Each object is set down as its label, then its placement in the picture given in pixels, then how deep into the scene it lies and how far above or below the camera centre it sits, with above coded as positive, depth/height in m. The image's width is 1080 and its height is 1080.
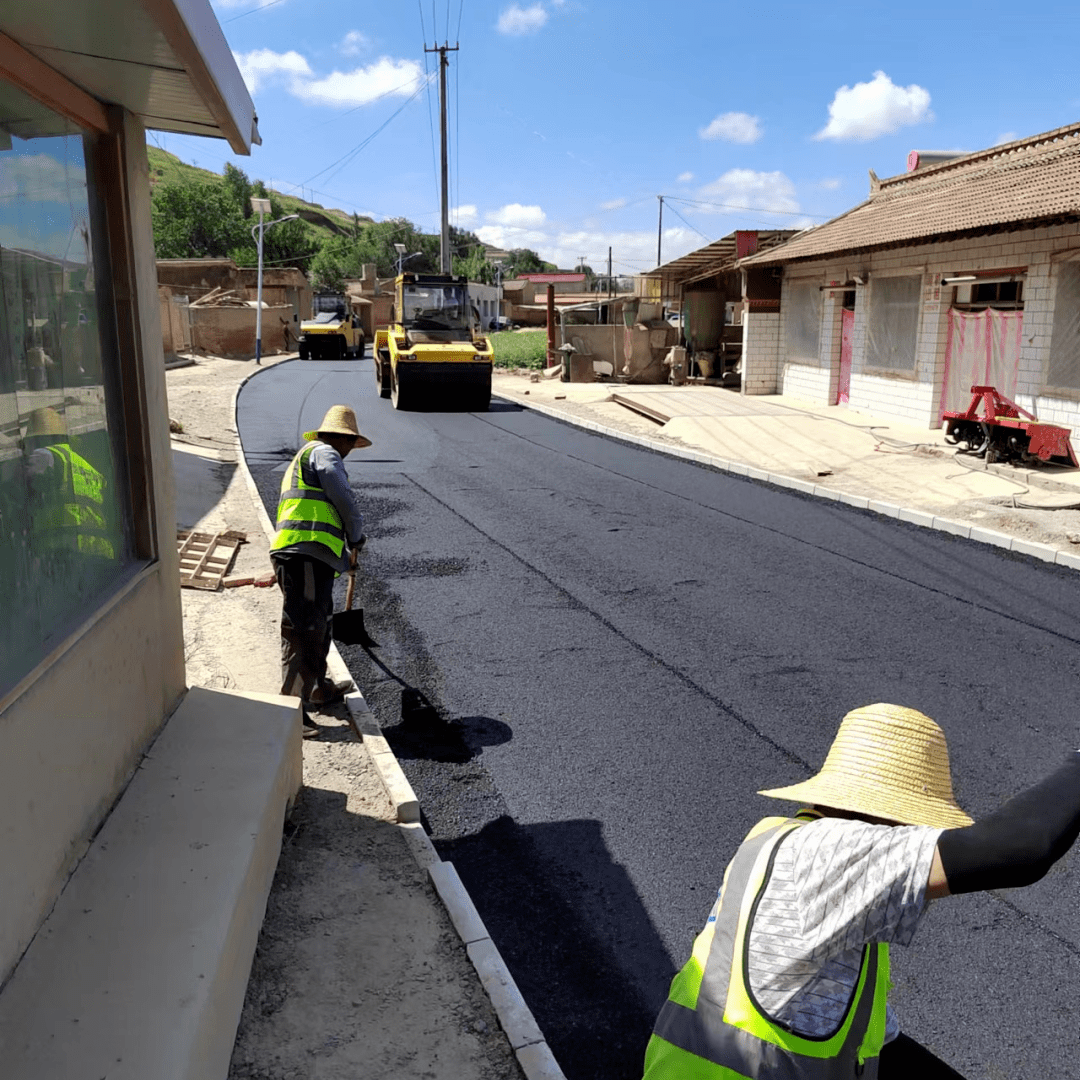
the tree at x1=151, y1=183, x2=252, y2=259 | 83.75 +10.30
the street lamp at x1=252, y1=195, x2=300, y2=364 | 34.44 +3.89
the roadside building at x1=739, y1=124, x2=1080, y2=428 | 13.97 +0.87
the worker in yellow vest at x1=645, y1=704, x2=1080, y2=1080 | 1.83 -1.14
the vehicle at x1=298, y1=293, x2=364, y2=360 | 37.00 +0.35
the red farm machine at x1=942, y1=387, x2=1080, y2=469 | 12.65 -1.21
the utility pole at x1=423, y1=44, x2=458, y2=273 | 33.16 +5.17
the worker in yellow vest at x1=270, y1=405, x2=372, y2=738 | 5.30 -1.10
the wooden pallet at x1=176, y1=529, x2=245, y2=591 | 8.00 -1.83
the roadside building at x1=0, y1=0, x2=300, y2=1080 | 2.62 -0.93
